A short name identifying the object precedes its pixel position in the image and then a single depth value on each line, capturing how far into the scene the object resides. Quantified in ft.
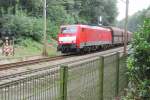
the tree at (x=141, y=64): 22.50
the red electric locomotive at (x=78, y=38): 105.09
